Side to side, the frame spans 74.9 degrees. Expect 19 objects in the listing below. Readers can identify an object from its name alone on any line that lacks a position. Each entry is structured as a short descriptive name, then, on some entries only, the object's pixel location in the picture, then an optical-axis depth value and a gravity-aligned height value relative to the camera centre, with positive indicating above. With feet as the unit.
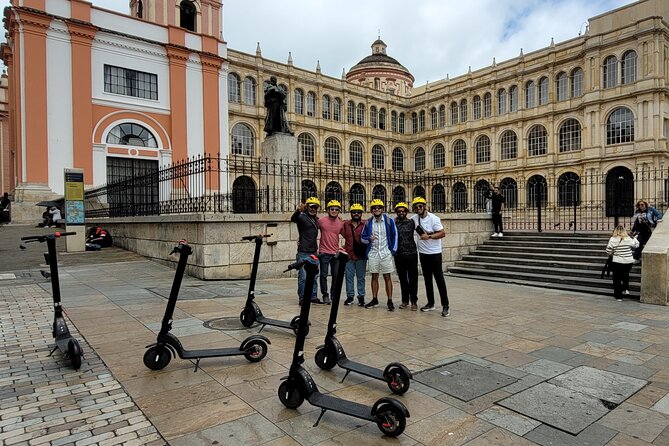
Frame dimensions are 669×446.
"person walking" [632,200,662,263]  32.94 -0.77
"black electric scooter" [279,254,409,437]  9.50 -4.18
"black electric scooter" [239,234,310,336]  17.26 -3.94
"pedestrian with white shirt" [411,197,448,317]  23.48 -1.40
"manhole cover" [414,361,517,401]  12.17 -4.82
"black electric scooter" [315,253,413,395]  11.78 -4.17
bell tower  99.91 +49.48
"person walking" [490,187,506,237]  46.14 +0.69
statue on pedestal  38.91 +9.89
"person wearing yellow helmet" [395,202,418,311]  24.11 -1.85
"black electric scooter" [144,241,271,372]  13.24 -3.89
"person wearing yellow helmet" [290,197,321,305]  24.07 -0.47
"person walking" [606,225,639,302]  27.53 -2.69
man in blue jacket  23.84 -1.32
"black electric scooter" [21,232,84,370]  13.17 -3.45
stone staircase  32.29 -3.97
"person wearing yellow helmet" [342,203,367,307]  24.38 -1.66
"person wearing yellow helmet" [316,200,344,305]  24.67 -1.08
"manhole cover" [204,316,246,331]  18.29 -4.44
